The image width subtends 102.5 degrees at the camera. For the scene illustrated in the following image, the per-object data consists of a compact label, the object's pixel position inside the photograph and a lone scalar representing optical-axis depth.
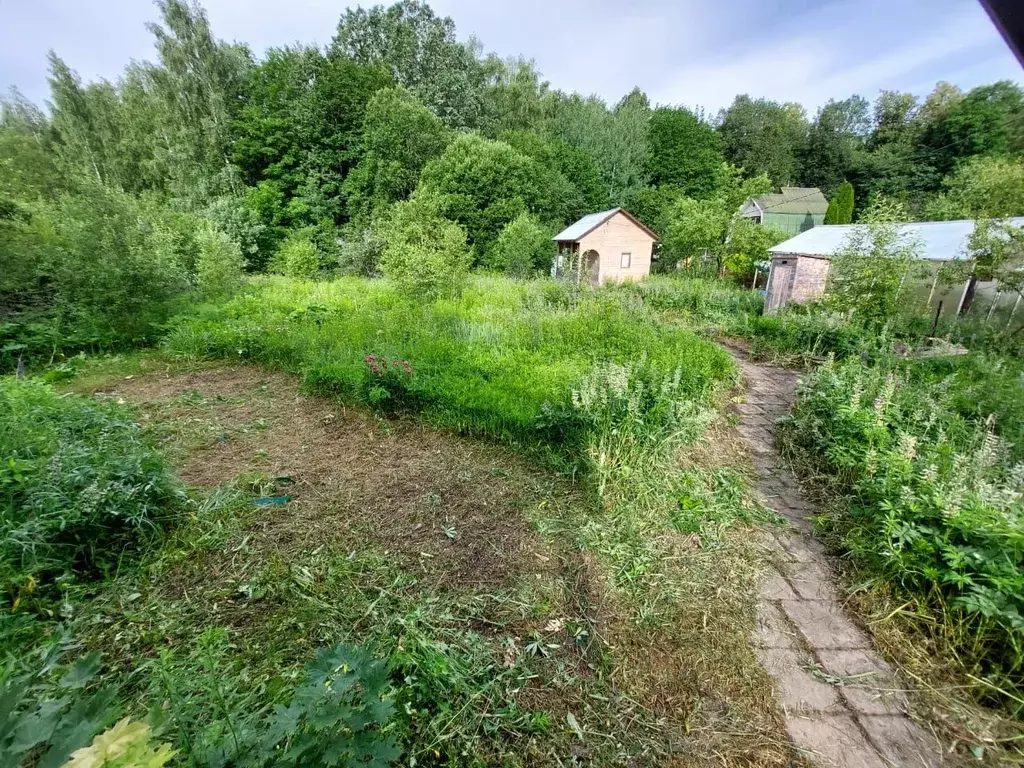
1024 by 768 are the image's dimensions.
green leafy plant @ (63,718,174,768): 0.83
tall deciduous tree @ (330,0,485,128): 25.16
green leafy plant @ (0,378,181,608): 2.21
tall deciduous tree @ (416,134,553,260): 18.77
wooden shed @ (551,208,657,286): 18.84
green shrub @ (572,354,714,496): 3.45
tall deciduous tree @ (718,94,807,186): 37.62
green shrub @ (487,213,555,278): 17.08
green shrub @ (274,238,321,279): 16.80
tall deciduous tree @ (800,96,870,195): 36.53
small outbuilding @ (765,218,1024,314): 9.23
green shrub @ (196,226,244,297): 9.62
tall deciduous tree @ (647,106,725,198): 31.25
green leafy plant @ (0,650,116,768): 0.81
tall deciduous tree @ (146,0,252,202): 17.39
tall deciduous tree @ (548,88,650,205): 27.94
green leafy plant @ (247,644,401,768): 1.11
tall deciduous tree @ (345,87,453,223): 19.17
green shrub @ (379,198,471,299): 8.59
